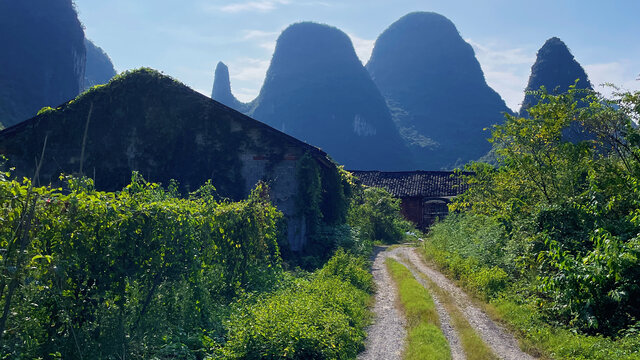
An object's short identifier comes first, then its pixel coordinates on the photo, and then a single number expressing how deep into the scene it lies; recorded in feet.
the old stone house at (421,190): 98.73
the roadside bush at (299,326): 18.65
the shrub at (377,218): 74.59
